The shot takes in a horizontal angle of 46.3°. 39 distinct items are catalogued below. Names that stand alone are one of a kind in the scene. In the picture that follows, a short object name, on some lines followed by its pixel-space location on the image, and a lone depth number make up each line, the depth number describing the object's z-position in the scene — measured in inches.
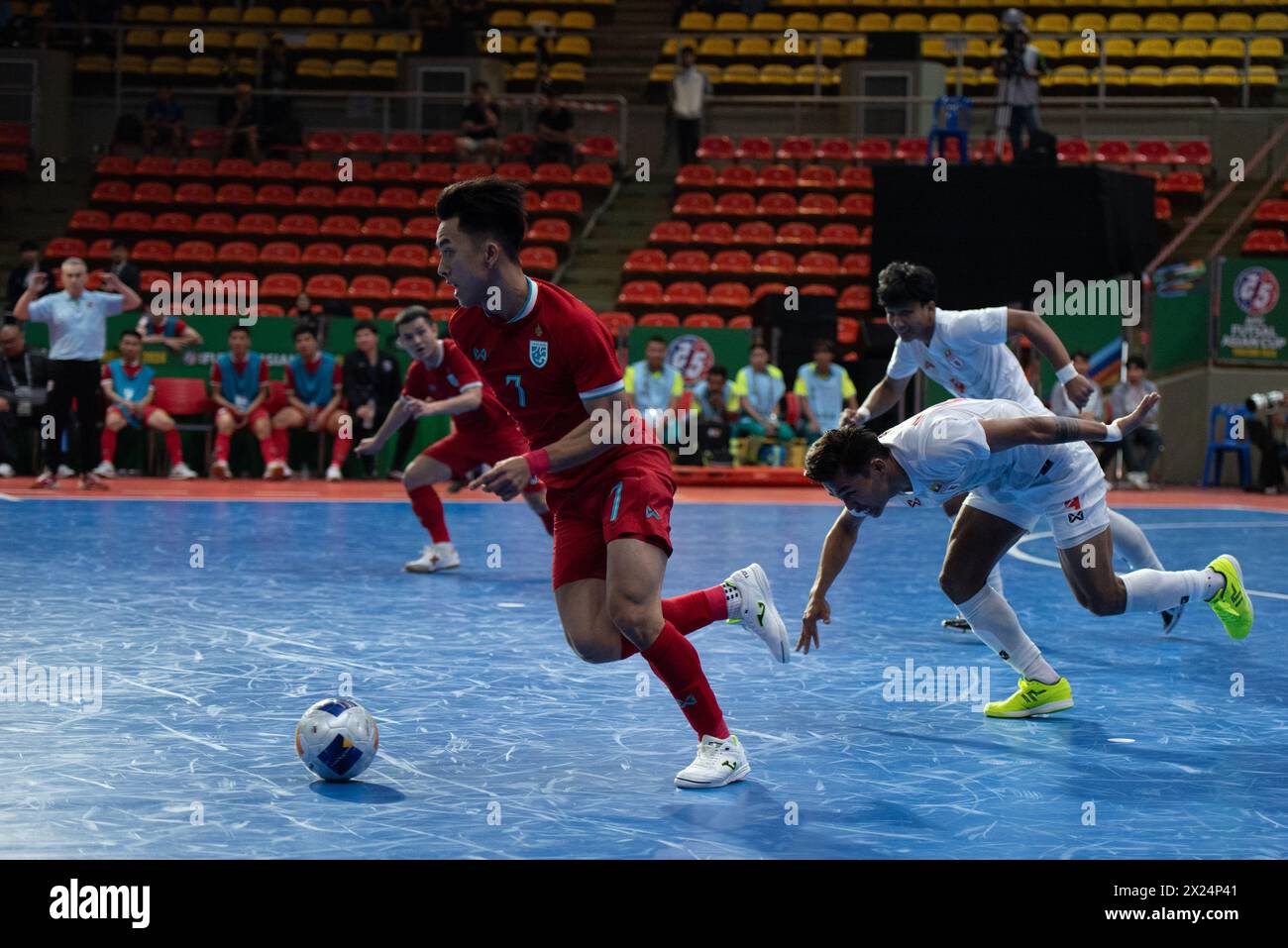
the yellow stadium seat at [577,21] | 1055.0
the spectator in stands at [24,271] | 695.7
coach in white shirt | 560.4
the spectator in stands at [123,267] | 687.1
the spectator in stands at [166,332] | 674.2
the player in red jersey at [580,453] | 189.6
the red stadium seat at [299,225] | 859.4
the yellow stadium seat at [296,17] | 1049.5
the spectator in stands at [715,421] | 690.2
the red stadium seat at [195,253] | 829.2
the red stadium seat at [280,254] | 834.8
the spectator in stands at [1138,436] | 687.1
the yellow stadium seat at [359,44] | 1023.0
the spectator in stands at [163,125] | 922.7
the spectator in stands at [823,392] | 684.1
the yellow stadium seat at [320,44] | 1020.5
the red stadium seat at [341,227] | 858.8
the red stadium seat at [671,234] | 846.5
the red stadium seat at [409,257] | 826.2
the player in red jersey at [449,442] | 390.9
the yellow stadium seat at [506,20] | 1051.3
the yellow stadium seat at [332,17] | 1058.7
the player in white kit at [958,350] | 267.6
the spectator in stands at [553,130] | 887.7
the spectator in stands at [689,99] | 887.1
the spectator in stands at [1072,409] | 652.7
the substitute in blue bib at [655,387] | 669.9
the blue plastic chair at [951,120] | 767.1
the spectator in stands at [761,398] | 690.5
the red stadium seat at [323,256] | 834.2
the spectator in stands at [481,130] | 861.2
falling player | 199.6
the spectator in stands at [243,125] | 914.1
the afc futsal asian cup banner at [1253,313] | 725.3
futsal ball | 187.5
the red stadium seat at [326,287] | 800.9
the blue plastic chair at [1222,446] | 714.2
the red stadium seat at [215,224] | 859.4
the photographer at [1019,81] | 747.4
